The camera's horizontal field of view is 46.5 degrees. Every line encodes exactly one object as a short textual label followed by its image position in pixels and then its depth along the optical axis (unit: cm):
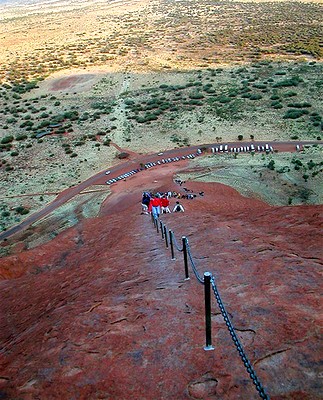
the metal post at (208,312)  530
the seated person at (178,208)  1956
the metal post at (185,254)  795
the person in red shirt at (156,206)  1775
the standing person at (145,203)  1970
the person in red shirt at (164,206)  1930
